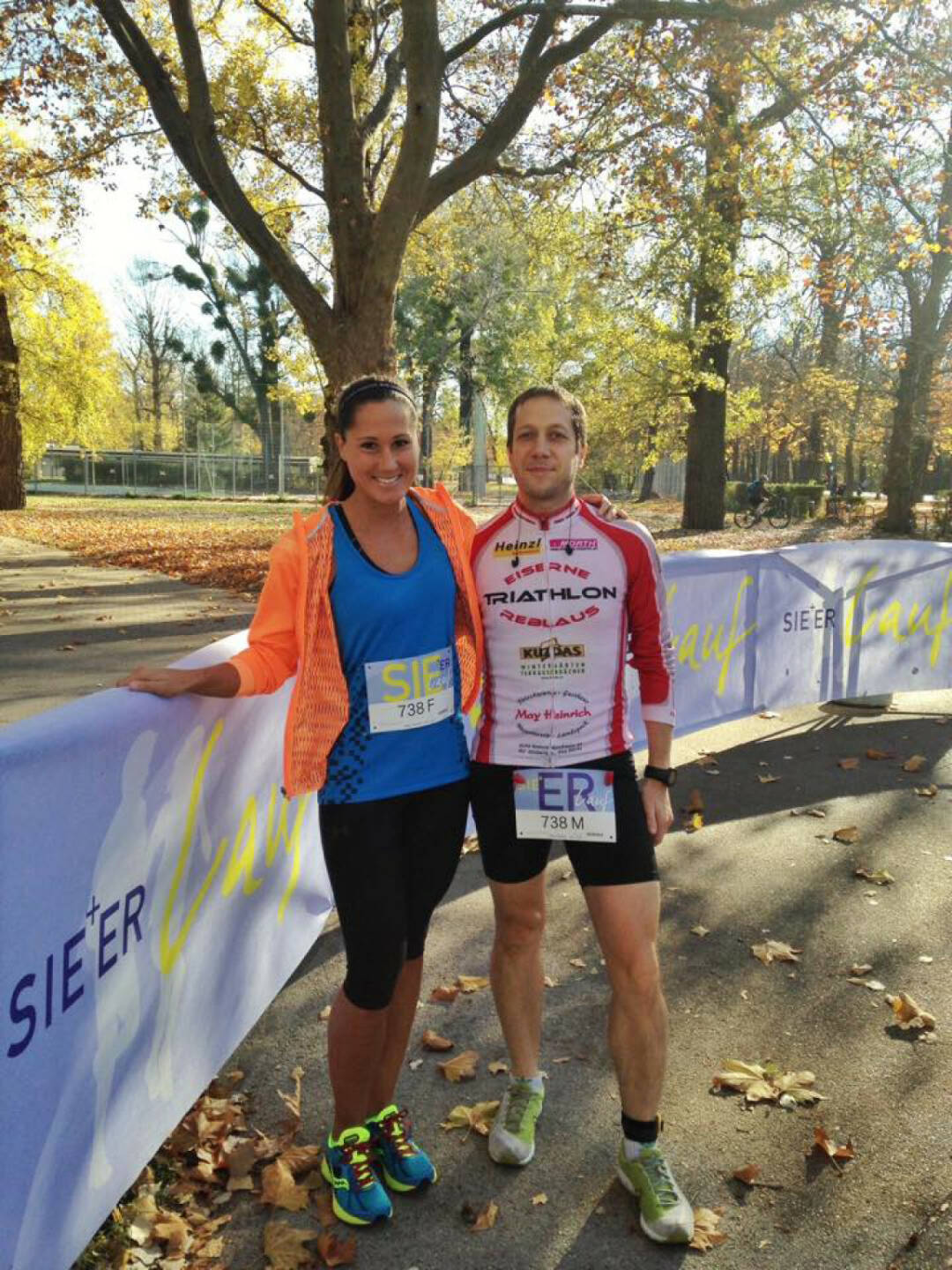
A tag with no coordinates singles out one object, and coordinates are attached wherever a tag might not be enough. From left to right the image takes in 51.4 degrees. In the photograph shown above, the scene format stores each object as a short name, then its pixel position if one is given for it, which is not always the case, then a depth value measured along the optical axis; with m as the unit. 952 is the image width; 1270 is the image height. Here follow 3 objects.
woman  2.47
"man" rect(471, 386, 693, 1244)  2.60
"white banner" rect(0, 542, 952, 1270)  1.98
